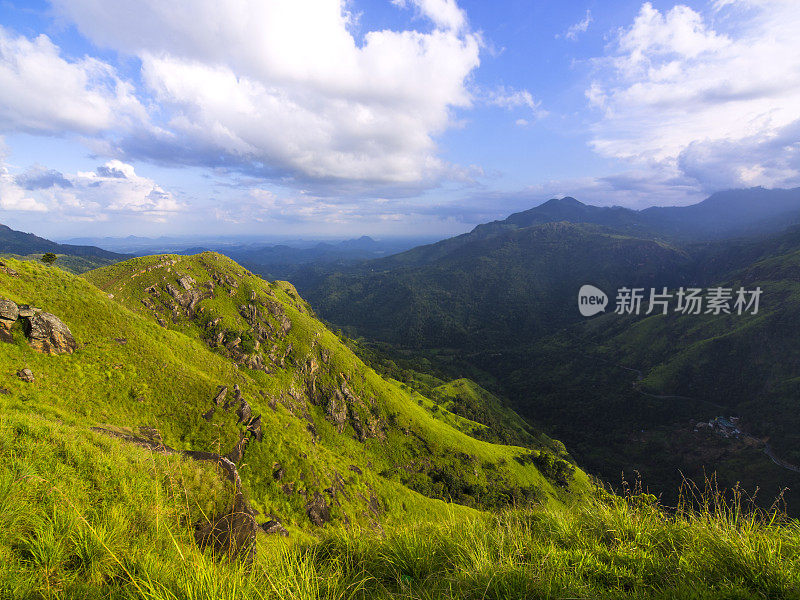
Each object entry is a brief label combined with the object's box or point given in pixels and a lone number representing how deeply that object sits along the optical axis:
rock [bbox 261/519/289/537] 21.06
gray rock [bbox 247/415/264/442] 38.53
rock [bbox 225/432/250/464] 33.62
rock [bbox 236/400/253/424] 38.09
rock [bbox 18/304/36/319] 25.91
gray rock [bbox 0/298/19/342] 24.75
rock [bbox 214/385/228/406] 36.78
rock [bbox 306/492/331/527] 36.78
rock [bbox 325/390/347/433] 68.88
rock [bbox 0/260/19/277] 31.25
